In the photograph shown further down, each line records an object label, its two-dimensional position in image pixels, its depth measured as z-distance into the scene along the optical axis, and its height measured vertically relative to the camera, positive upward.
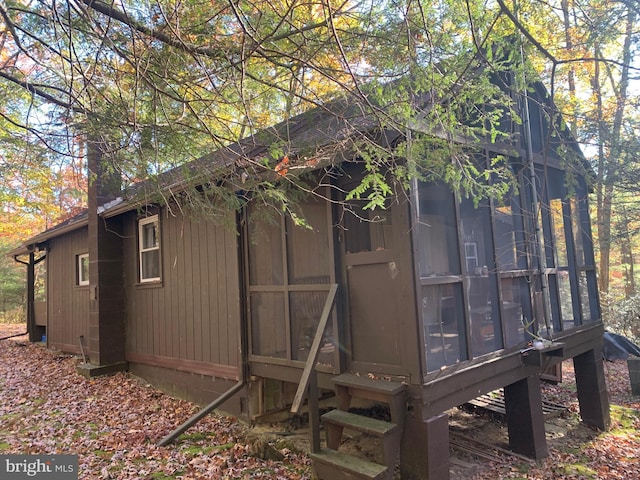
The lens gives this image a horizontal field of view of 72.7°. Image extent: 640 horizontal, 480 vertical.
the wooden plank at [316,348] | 3.86 -0.72
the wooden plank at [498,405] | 6.43 -2.15
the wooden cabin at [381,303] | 3.92 -0.39
